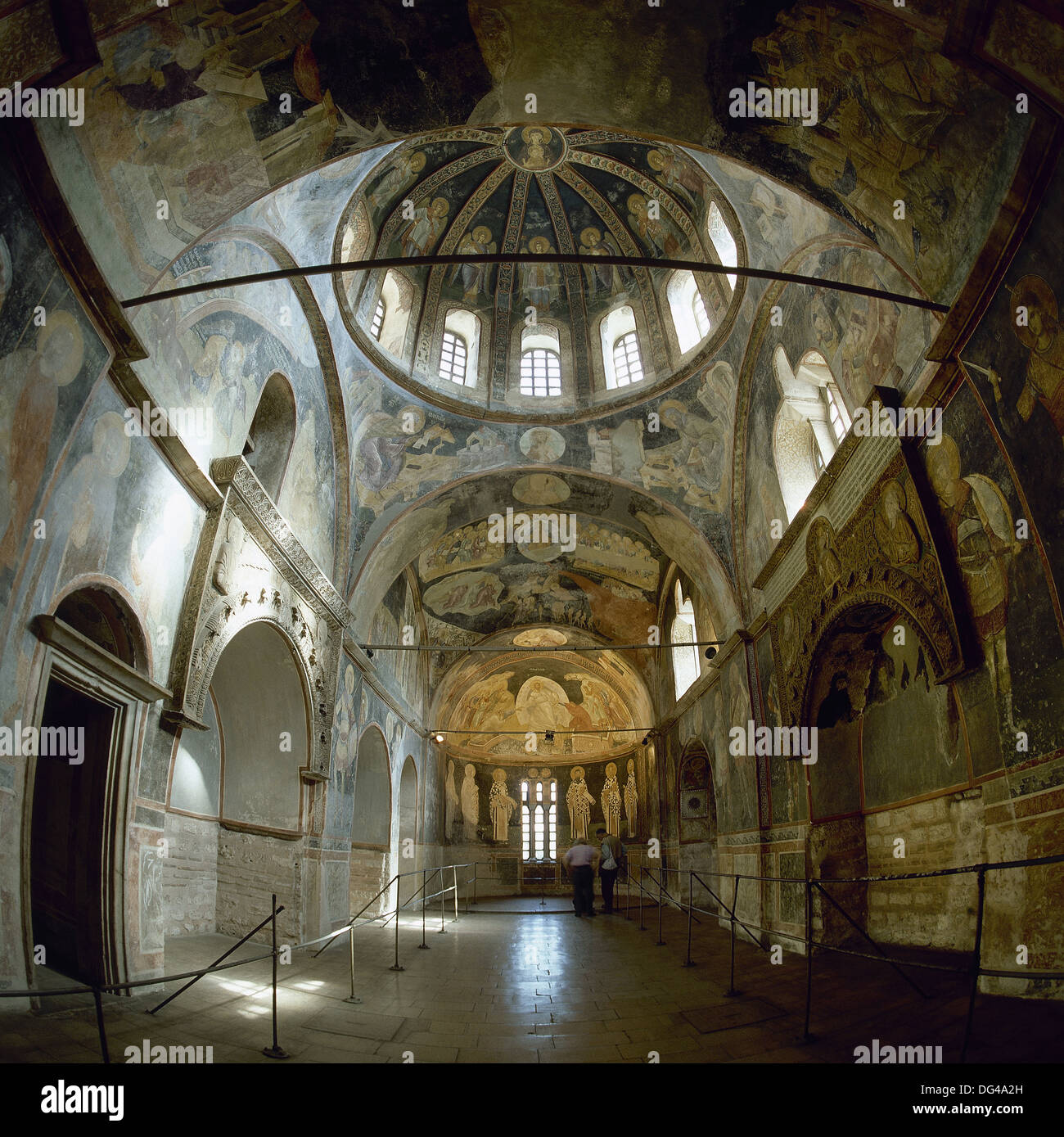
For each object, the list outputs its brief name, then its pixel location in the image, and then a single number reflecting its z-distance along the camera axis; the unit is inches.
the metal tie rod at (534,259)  231.9
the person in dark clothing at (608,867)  654.5
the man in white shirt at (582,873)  629.3
